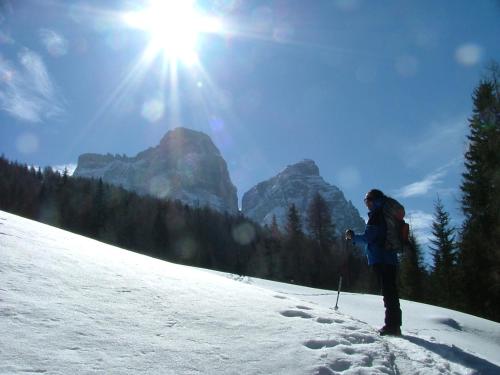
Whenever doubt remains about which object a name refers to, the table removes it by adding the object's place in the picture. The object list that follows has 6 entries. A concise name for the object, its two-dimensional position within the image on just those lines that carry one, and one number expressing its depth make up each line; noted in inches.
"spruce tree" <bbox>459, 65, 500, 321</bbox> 804.0
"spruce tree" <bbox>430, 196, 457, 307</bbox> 1096.8
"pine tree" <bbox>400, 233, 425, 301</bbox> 1408.7
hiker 223.3
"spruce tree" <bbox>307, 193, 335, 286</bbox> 2469.2
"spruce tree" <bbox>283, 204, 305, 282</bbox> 2477.9
